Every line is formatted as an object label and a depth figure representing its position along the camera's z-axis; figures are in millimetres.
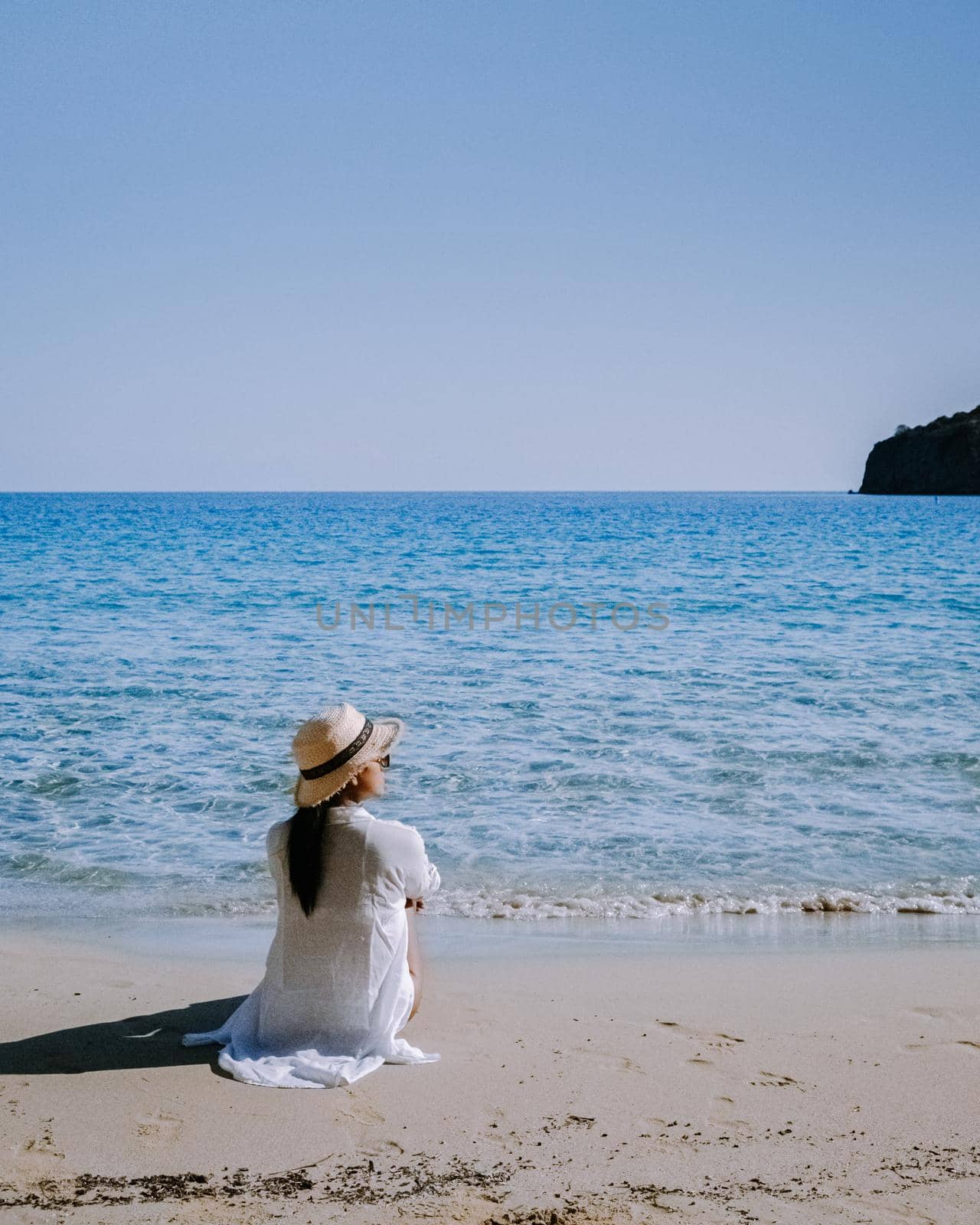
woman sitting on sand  3514
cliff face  90000
